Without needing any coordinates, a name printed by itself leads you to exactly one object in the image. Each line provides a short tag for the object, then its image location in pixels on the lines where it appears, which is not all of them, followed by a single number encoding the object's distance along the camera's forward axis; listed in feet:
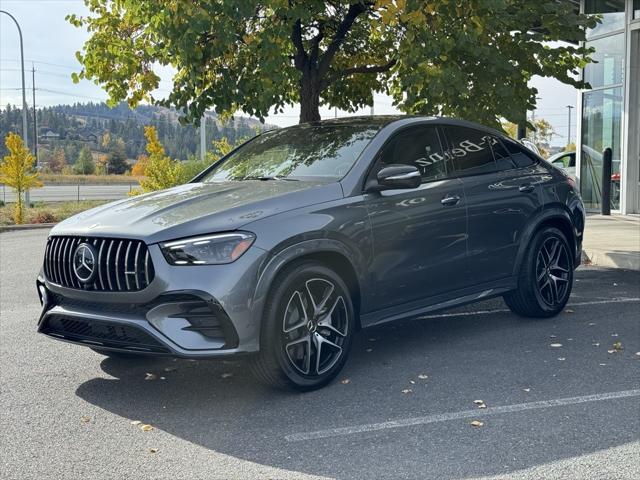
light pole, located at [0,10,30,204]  115.85
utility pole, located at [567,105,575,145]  285.88
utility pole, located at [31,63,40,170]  176.19
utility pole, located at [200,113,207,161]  101.52
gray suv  14.88
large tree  29.84
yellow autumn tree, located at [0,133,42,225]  67.77
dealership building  58.39
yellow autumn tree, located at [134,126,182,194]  68.44
